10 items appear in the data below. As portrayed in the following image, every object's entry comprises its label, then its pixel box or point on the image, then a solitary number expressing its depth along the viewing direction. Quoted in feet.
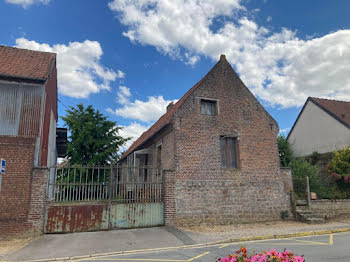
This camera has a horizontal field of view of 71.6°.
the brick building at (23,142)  27.96
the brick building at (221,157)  35.86
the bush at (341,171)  51.88
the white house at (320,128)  65.51
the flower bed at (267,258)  9.21
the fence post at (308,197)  42.35
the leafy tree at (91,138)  69.41
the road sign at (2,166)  21.38
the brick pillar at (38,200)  28.40
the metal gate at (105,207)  30.12
